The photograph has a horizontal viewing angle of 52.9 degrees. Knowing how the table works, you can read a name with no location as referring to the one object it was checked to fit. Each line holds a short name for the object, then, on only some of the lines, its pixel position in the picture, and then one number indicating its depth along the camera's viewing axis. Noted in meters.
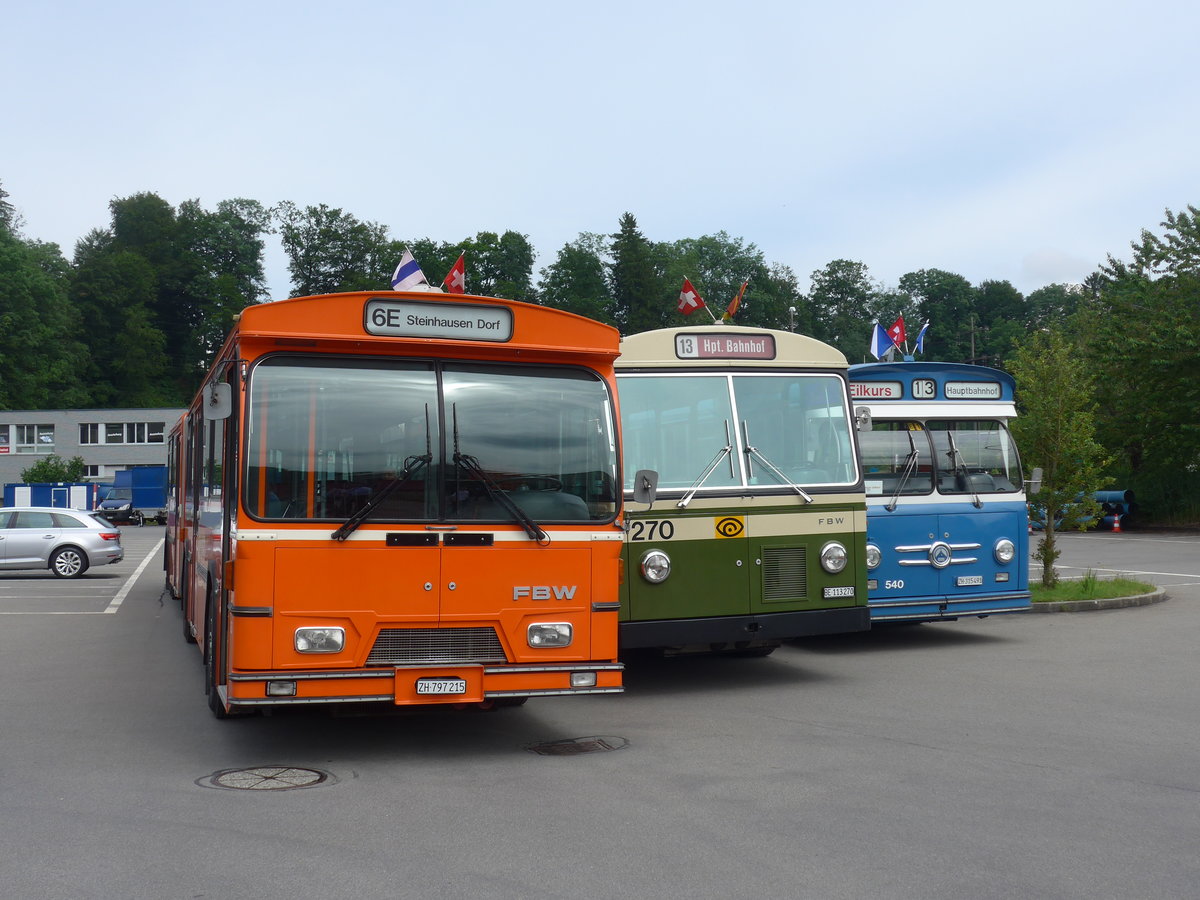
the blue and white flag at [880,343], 21.94
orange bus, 7.58
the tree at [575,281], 100.26
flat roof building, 85.25
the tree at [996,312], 118.38
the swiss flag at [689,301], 17.48
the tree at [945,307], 120.31
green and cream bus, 10.62
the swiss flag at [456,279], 12.62
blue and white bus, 13.48
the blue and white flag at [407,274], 12.91
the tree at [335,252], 96.44
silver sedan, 26.23
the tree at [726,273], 108.75
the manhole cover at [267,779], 7.18
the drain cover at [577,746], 8.27
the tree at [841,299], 119.75
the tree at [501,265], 96.56
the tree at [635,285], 98.38
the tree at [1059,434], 17.44
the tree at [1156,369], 42.25
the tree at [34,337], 88.94
